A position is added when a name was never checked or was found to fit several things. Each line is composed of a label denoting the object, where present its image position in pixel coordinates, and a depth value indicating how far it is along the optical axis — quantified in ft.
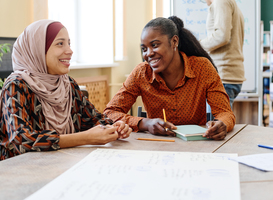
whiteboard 12.07
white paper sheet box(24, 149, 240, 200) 2.16
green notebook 4.00
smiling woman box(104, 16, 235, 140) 5.22
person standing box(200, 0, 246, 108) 7.85
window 11.47
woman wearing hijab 3.63
